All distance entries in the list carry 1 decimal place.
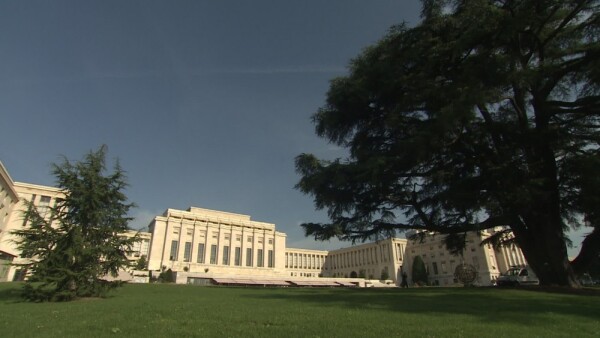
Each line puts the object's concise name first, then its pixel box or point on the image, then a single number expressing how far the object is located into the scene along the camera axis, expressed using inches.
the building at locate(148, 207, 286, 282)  2637.8
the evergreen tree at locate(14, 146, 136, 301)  556.4
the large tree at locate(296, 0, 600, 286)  541.6
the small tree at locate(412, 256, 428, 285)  2568.9
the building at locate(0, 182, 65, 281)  1926.7
